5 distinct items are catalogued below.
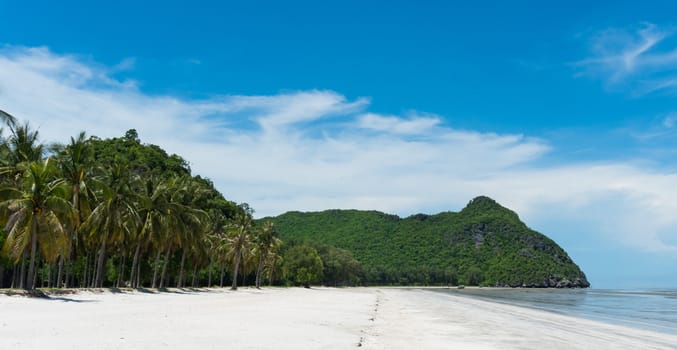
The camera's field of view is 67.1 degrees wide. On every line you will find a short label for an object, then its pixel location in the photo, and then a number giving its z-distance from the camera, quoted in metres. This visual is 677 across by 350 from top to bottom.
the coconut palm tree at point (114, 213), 43.50
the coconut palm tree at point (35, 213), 29.08
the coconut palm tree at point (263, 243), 93.31
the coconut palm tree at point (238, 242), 80.12
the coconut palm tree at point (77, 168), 37.44
